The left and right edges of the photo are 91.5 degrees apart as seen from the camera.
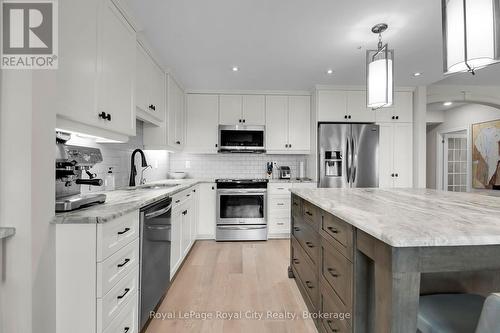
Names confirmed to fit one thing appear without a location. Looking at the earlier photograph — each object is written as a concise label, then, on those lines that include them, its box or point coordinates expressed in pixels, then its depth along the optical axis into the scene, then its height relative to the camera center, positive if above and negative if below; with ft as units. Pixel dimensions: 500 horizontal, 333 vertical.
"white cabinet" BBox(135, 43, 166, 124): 7.72 +2.79
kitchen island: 2.70 -1.07
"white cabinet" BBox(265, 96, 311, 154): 13.61 +2.41
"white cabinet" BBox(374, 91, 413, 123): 12.85 +2.96
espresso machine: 4.29 -0.15
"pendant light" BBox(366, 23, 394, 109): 6.05 +2.22
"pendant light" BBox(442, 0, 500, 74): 3.65 +2.09
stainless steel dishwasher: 5.41 -2.18
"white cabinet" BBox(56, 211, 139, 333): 3.88 -1.77
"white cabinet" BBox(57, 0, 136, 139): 4.33 +2.05
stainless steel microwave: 13.34 +1.55
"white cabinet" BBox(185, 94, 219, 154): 13.53 +2.51
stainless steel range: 12.28 -2.15
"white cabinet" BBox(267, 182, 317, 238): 12.59 -2.13
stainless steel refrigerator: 12.42 +0.61
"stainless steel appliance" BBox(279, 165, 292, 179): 13.88 -0.29
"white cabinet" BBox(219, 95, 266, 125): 13.52 +3.17
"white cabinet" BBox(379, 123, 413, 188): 12.83 +0.68
